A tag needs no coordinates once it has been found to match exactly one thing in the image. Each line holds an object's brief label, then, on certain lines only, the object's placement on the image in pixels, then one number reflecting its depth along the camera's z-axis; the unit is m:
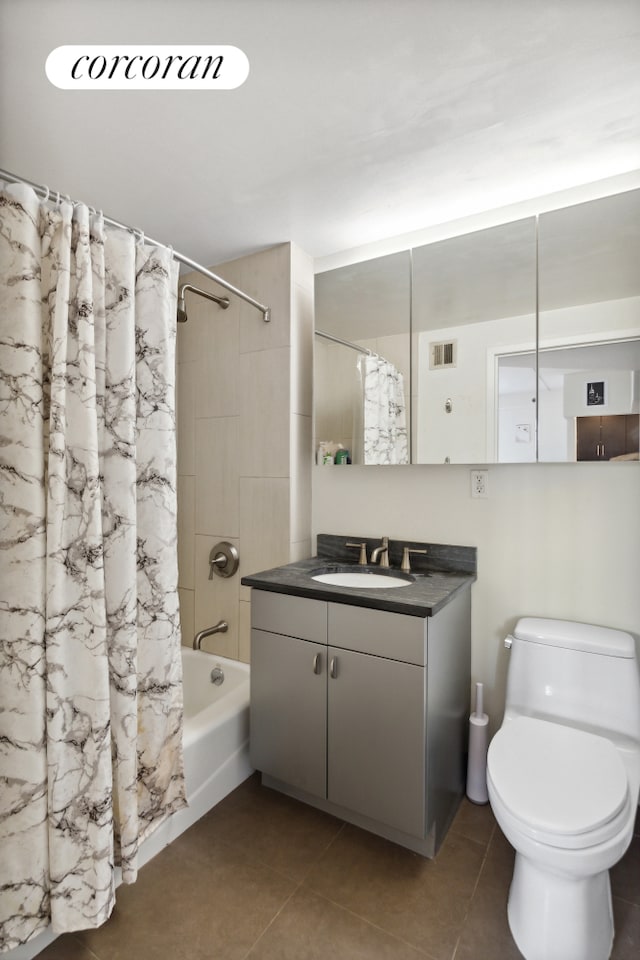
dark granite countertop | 1.60
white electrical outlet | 2.01
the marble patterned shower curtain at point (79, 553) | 1.12
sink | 2.04
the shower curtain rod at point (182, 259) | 1.12
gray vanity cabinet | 1.56
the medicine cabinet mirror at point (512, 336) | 1.72
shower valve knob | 2.45
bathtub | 1.71
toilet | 1.18
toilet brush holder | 1.87
